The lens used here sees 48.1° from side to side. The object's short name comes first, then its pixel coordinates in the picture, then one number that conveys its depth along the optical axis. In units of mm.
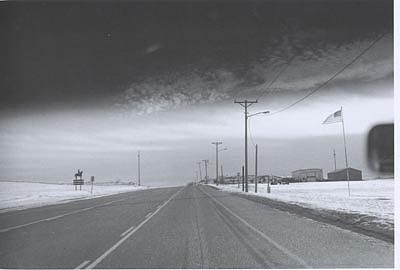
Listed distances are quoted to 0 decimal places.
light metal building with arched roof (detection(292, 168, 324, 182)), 144762
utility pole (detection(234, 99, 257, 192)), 47100
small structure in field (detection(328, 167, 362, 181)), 111625
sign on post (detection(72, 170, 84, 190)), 61219
